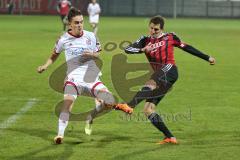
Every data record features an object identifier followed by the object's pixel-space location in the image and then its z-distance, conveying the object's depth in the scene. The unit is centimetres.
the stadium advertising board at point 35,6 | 6259
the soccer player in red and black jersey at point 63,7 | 4197
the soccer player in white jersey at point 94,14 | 3816
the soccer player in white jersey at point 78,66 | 1011
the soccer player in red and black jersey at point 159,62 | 1015
